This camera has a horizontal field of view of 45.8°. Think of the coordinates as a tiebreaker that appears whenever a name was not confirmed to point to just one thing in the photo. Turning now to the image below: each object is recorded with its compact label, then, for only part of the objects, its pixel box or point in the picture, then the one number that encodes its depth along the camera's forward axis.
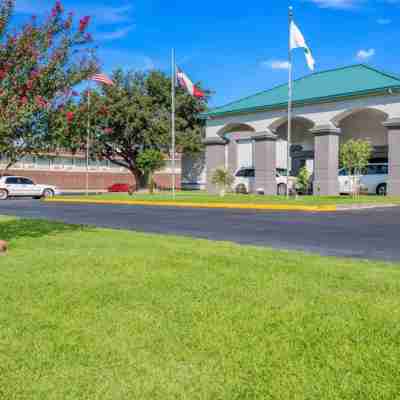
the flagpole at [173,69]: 26.85
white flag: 22.83
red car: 48.33
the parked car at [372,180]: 26.16
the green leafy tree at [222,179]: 27.84
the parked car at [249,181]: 29.58
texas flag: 25.77
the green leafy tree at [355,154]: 21.52
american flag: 21.52
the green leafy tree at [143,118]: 45.03
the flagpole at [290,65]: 22.69
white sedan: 32.03
